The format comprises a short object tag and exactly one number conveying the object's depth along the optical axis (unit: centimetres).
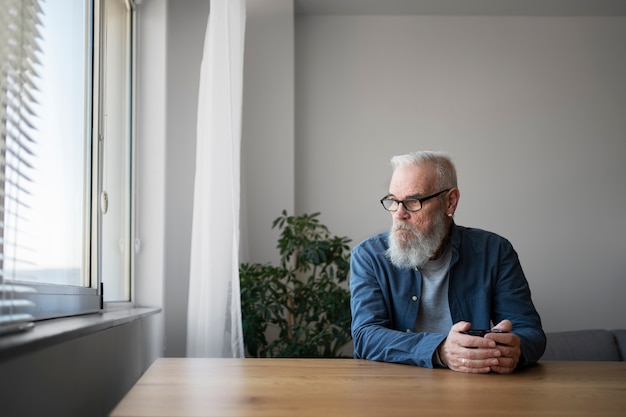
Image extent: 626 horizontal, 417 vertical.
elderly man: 226
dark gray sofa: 382
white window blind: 135
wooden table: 121
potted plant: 370
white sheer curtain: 309
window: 149
